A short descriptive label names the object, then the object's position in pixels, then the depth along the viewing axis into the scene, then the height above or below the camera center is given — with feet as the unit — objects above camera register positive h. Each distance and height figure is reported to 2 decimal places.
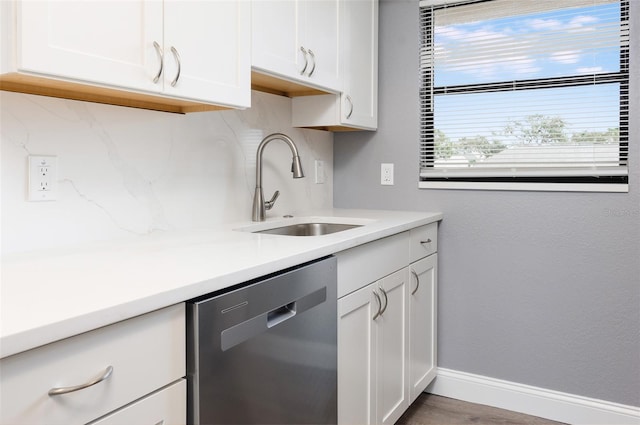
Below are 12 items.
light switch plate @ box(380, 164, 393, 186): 8.86 +0.26
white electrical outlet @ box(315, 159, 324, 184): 8.85 +0.32
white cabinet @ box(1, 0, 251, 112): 3.55 +1.13
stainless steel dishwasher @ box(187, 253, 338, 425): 3.41 -1.23
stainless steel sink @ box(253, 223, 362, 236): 7.51 -0.56
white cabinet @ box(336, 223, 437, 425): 5.53 -1.69
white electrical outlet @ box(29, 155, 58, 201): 4.50 +0.11
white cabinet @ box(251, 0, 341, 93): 5.69 +1.78
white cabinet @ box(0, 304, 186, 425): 2.45 -0.97
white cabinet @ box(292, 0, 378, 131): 7.52 +1.61
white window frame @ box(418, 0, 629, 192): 7.27 +0.11
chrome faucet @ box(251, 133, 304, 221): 6.94 -0.03
